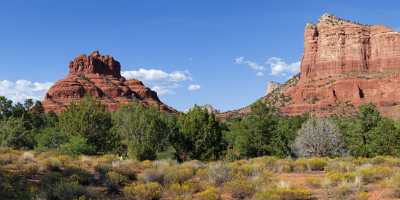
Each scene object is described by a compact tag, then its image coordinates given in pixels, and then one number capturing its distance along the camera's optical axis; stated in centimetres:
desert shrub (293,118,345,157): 3741
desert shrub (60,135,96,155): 3309
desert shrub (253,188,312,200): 1528
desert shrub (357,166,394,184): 1957
